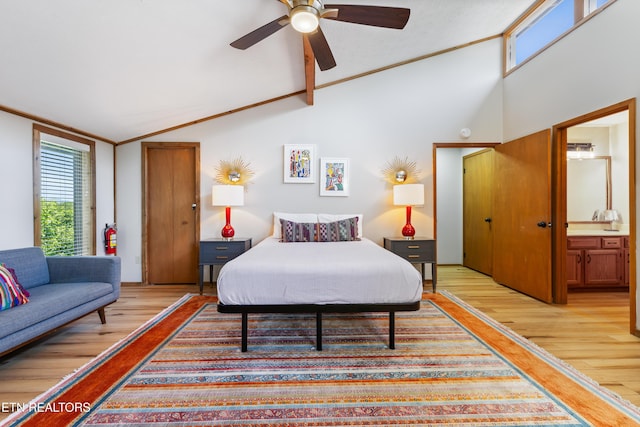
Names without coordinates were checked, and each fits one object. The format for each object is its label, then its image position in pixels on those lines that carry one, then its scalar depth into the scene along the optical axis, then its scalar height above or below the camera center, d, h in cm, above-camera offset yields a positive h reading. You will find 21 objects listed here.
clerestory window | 317 +227
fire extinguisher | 410 -36
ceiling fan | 198 +139
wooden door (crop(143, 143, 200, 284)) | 439 -3
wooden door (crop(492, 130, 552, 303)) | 351 -6
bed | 222 -57
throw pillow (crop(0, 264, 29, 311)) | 204 -55
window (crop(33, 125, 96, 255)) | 319 +25
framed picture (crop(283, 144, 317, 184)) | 436 +74
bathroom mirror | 432 +35
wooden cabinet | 391 -69
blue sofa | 197 -64
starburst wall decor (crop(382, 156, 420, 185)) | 440 +62
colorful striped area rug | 159 -109
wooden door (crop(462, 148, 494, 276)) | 498 +2
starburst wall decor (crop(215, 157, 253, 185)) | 437 +63
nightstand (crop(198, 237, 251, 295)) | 390 -51
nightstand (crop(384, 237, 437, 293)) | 398 -51
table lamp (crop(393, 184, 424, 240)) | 398 +19
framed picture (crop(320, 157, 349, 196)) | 437 +53
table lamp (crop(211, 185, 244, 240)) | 399 +21
